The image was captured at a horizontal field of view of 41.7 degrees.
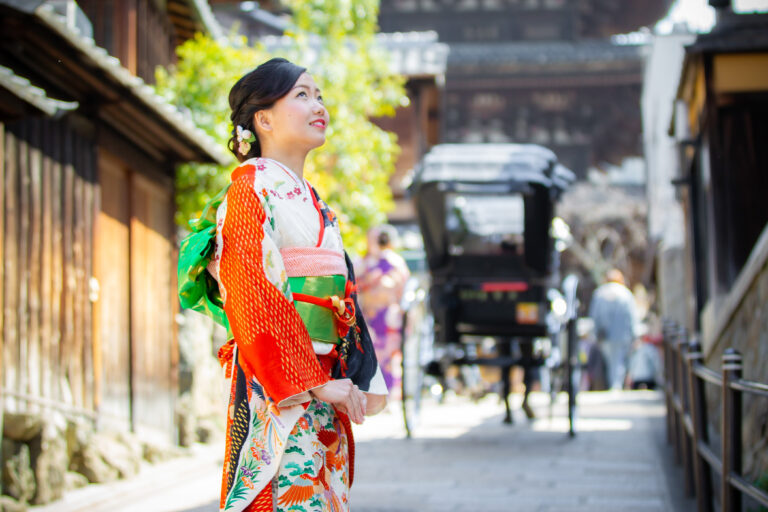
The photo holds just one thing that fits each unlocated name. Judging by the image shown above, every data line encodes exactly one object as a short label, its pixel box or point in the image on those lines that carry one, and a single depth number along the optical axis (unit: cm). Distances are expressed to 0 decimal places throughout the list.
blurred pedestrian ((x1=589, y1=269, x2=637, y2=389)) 1502
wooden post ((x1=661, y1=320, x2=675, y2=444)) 770
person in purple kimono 1117
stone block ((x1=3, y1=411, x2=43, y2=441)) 640
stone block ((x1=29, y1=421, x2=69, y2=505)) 642
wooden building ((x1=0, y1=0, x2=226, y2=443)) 697
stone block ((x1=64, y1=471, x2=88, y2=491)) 711
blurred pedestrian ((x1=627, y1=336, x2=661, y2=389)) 1549
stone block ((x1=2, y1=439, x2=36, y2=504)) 629
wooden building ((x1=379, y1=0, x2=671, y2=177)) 2858
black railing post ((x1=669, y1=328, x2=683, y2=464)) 687
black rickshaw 898
